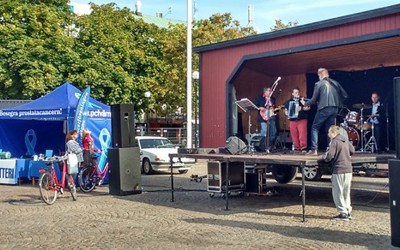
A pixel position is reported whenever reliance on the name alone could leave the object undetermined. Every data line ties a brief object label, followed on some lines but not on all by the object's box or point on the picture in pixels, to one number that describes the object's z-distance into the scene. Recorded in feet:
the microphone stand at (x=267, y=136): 48.37
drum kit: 50.70
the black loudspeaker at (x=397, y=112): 24.76
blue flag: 55.11
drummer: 50.83
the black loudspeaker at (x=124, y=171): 47.09
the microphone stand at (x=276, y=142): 53.28
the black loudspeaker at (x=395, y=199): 24.15
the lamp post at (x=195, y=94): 106.33
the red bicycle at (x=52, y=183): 43.01
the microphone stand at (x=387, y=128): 50.45
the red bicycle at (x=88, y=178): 51.39
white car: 69.46
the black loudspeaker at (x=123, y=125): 47.75
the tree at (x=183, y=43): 112.88
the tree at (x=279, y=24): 150.20
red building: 44.60
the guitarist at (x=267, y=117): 49.47
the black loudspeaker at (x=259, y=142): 51.02
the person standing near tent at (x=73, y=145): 46.73
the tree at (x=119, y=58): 109.29
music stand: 43.07
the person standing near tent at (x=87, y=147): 53.42
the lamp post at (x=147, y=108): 112.47
